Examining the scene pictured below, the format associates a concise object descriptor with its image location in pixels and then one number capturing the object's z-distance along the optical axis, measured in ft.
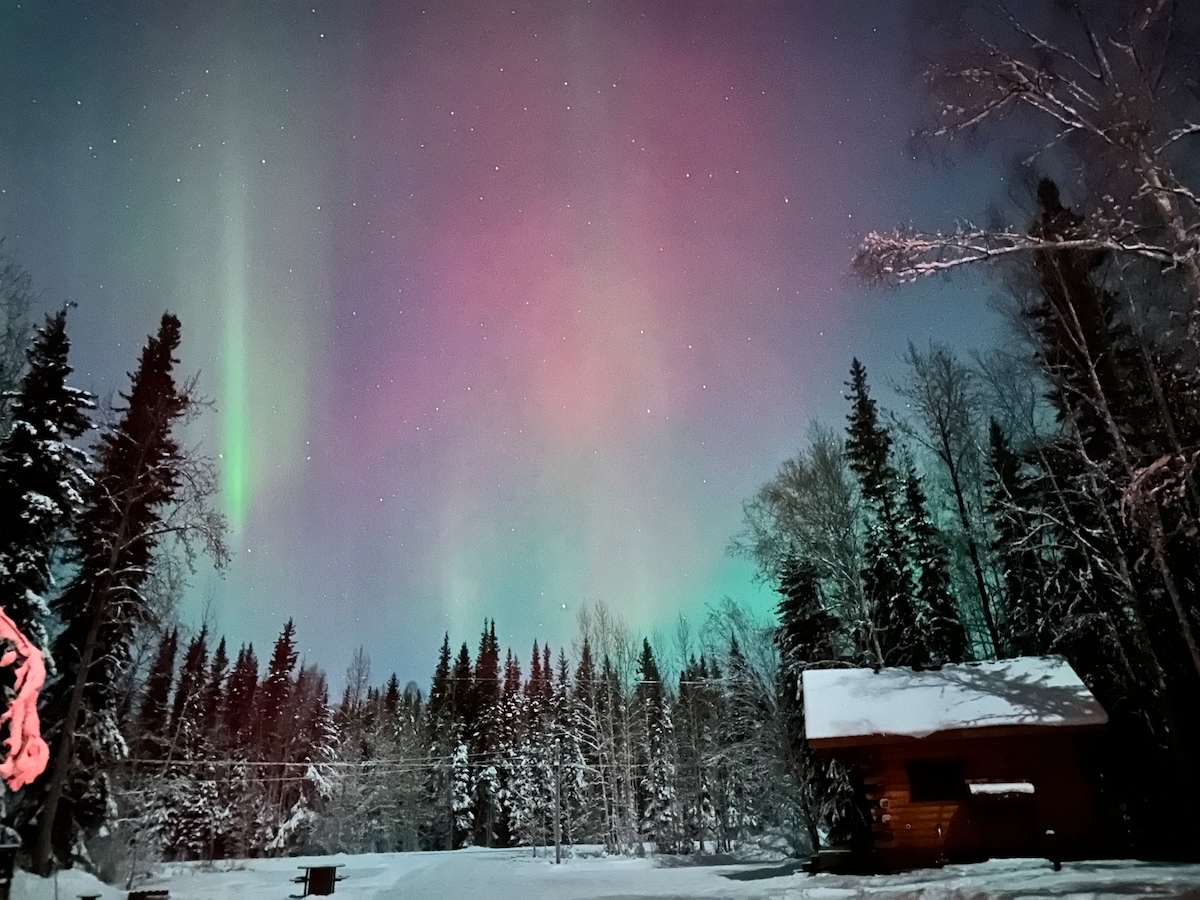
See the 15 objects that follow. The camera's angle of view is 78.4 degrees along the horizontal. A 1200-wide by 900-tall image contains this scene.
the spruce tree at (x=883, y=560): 87.45
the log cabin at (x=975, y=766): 52.39
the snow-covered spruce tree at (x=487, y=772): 192.65
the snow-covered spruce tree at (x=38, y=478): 59.62
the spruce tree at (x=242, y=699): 191.17
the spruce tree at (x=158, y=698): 96.85
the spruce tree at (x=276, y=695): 187.78
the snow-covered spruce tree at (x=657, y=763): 135.13
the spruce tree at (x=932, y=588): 90.89
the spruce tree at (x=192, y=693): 148.46
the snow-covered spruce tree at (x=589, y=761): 146.20
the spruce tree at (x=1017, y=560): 74.59
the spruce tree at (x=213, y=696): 186.29
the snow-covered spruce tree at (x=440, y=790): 193.67
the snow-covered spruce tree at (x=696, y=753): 138.62
